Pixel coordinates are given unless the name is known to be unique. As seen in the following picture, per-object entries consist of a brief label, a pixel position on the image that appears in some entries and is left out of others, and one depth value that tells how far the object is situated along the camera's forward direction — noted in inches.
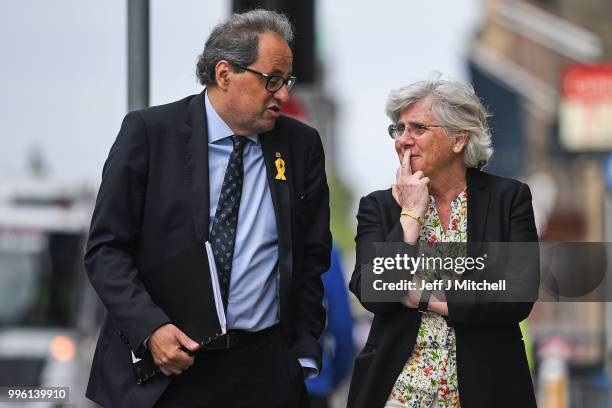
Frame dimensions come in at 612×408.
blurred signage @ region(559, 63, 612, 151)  1312.5
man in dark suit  326.6
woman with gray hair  324.8
